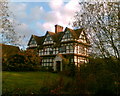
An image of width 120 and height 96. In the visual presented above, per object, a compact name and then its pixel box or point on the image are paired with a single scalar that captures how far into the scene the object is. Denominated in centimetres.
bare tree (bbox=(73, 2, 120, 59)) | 842
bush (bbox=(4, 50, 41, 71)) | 2297
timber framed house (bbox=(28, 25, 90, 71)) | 2612
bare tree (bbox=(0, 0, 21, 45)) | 834
